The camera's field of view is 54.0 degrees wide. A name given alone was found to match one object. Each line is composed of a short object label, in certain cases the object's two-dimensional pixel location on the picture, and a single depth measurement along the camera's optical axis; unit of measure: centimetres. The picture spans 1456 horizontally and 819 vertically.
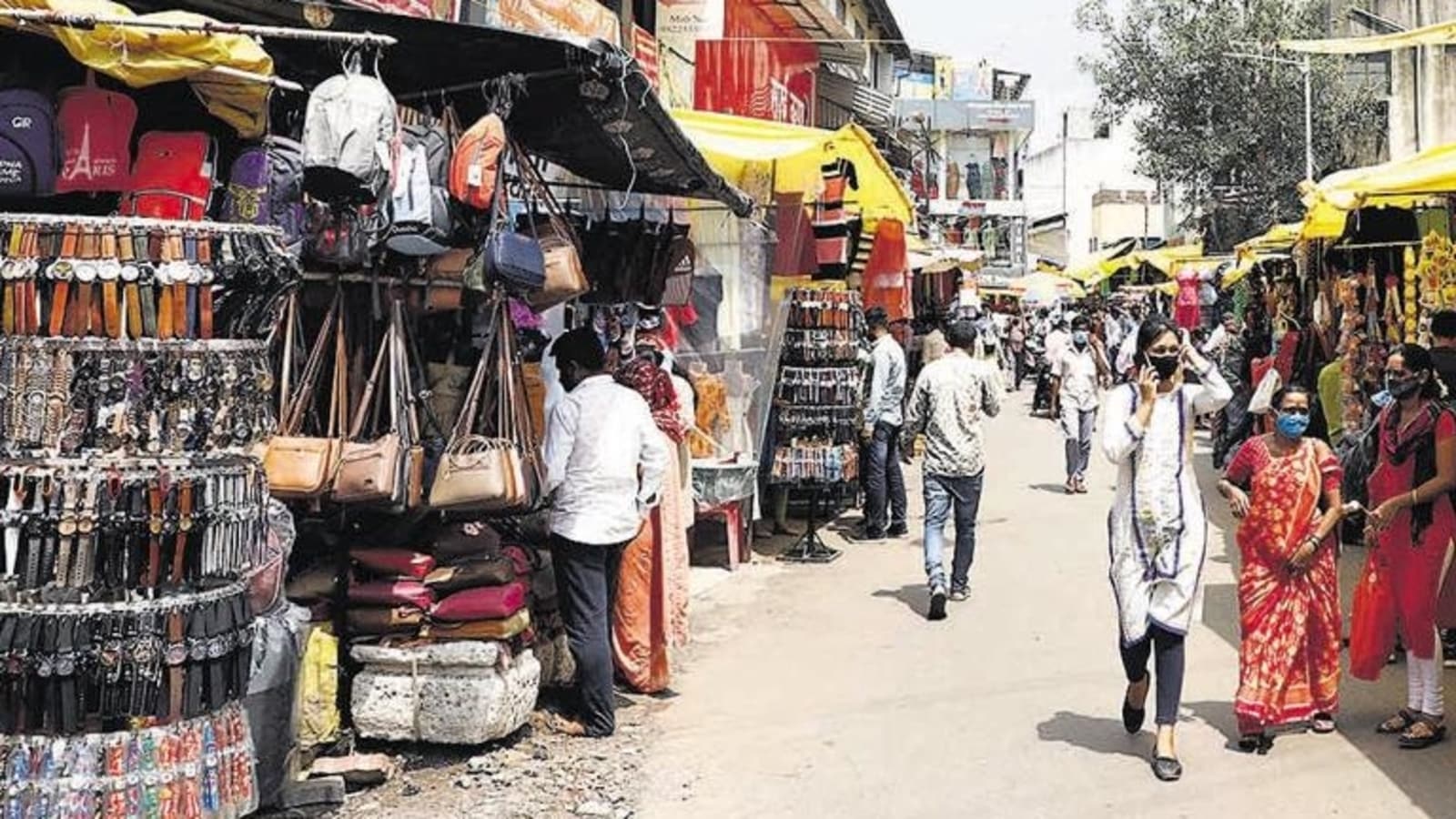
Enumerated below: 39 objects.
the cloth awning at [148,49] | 399
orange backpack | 525
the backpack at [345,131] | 447
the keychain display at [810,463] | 1123
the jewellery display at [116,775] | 381
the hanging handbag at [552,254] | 579
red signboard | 1647
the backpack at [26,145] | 438
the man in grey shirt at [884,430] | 1180
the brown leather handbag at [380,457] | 528
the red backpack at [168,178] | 465
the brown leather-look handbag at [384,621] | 576
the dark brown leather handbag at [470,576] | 580
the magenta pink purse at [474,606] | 575
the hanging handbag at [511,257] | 532
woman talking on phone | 583
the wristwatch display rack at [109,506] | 380
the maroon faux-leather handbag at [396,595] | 573
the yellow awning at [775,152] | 938
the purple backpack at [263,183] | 486
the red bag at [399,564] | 578
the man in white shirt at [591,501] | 623
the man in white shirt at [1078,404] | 1477
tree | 2967
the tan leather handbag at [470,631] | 577
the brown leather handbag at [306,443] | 520
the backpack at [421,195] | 521
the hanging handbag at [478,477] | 550
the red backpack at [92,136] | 451
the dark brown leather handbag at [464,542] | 594
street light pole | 2723
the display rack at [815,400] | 1126
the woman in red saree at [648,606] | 695
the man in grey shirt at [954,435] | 907
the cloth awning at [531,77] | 515
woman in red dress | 617
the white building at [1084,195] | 6606
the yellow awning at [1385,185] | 708
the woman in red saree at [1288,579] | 609
